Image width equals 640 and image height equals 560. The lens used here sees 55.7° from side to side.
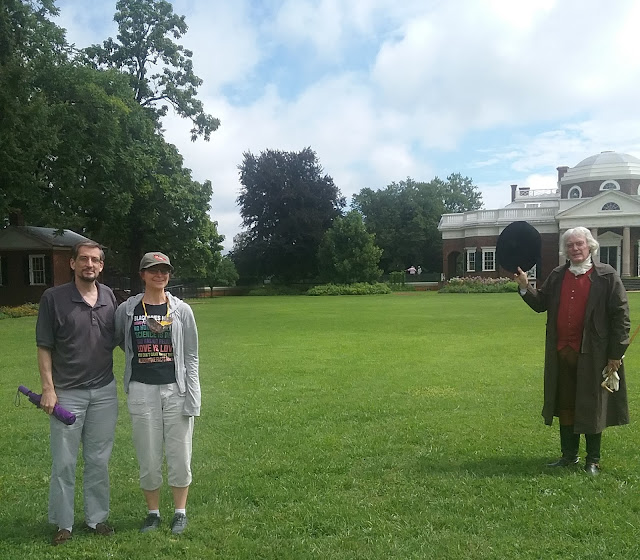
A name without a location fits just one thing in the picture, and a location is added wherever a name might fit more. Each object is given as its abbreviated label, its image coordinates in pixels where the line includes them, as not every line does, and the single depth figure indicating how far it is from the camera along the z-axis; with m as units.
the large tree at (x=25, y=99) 20.08
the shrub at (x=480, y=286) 42.09
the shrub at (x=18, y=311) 25.44
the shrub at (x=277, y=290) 53.22
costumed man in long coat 5.10
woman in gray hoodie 4.07
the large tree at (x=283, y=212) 55.25
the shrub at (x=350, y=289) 46.97
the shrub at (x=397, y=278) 54.06
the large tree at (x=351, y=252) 50.12
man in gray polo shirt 4.04
